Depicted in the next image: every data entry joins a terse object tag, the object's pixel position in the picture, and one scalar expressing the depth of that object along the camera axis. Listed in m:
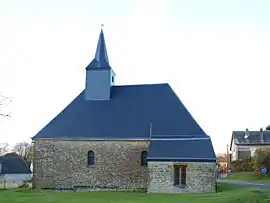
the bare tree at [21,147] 91.62
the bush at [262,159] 38.78
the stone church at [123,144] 24.41
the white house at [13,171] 51.38
